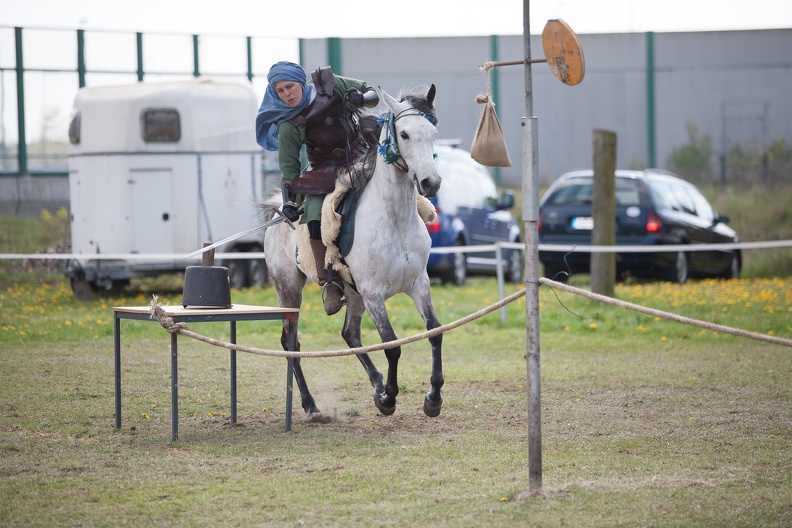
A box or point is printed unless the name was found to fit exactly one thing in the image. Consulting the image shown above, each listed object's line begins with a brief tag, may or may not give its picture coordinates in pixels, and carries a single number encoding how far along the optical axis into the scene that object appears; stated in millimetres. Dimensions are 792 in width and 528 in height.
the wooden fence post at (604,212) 30094
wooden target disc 11141
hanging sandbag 12328
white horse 14687
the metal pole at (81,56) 41406
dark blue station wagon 36562
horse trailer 34469
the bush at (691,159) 51375
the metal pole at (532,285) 11406
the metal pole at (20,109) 40531
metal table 14492
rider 15906
